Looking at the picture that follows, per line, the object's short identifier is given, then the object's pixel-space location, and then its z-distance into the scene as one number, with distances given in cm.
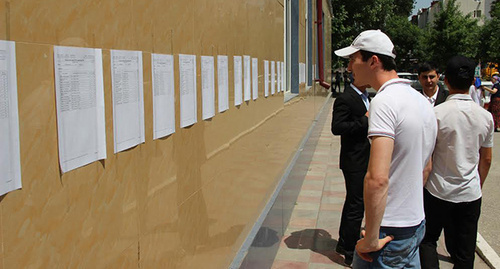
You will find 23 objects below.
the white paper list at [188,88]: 253
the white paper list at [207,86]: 288
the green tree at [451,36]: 4381
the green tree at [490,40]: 4391
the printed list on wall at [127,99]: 182
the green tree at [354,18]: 3406
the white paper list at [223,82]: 322
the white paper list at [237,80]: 367
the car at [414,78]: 3258
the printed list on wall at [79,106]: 149
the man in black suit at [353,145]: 468
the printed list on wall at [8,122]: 125
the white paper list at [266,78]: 489
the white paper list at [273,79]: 531
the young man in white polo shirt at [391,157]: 243
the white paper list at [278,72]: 571
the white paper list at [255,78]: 431
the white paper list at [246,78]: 398
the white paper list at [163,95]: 218
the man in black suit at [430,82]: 520
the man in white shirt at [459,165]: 365
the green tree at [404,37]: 6394
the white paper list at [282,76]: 615
